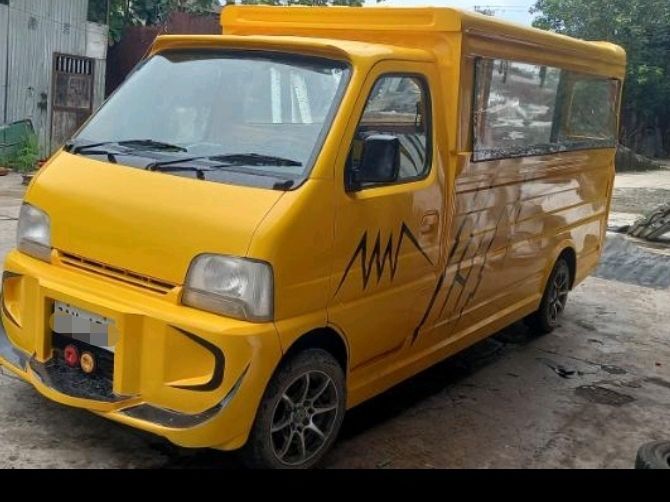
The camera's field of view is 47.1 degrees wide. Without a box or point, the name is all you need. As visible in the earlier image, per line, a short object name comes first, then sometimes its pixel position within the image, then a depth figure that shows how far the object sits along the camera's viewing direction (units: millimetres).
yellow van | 3061
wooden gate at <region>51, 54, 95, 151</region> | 13914
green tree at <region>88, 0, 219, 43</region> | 15698
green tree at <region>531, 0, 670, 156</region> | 25422
